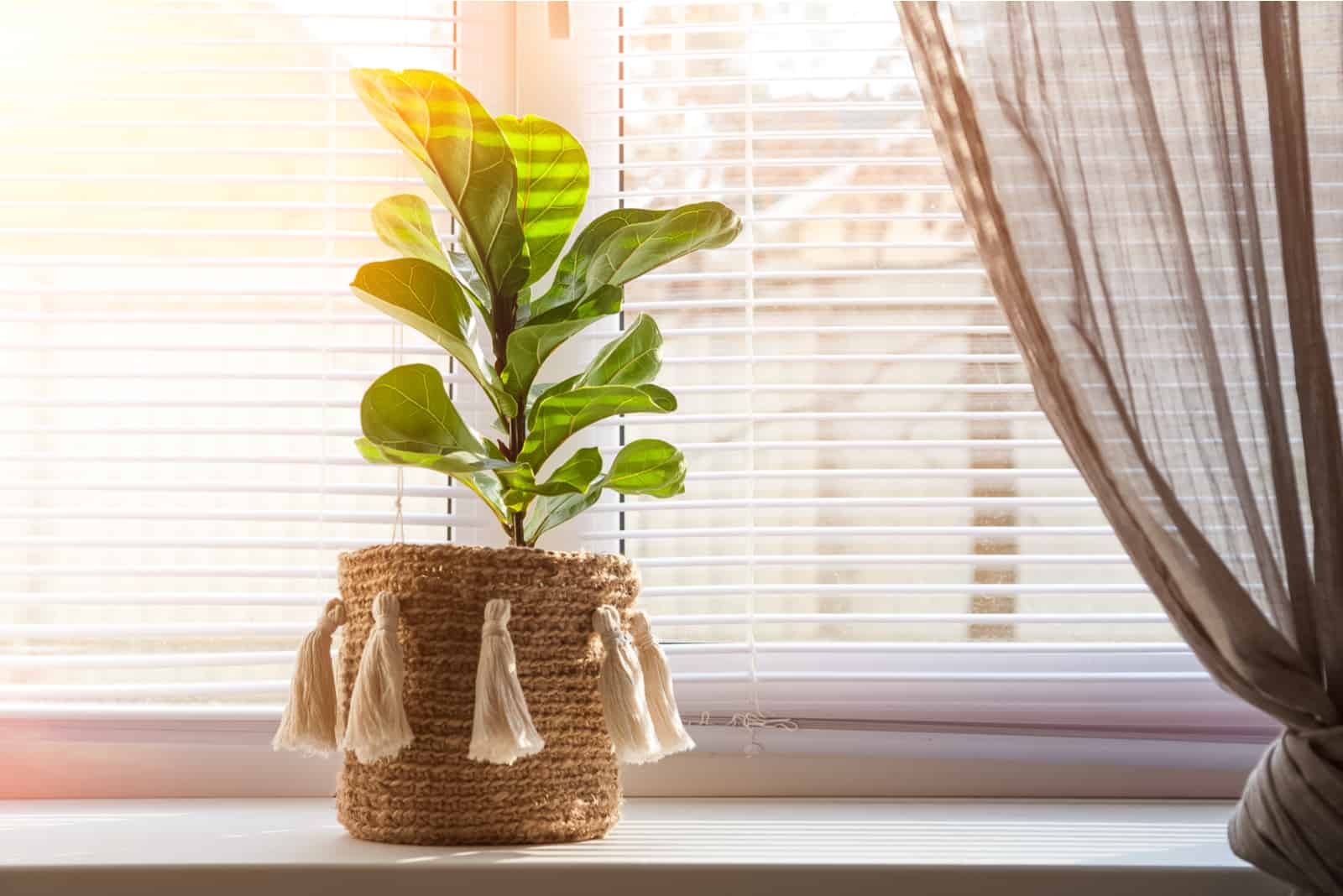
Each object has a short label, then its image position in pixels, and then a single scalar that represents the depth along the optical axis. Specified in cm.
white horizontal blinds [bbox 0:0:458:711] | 238
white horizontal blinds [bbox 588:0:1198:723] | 236
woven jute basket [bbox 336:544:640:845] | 212
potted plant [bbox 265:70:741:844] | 210
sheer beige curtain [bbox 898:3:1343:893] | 210
